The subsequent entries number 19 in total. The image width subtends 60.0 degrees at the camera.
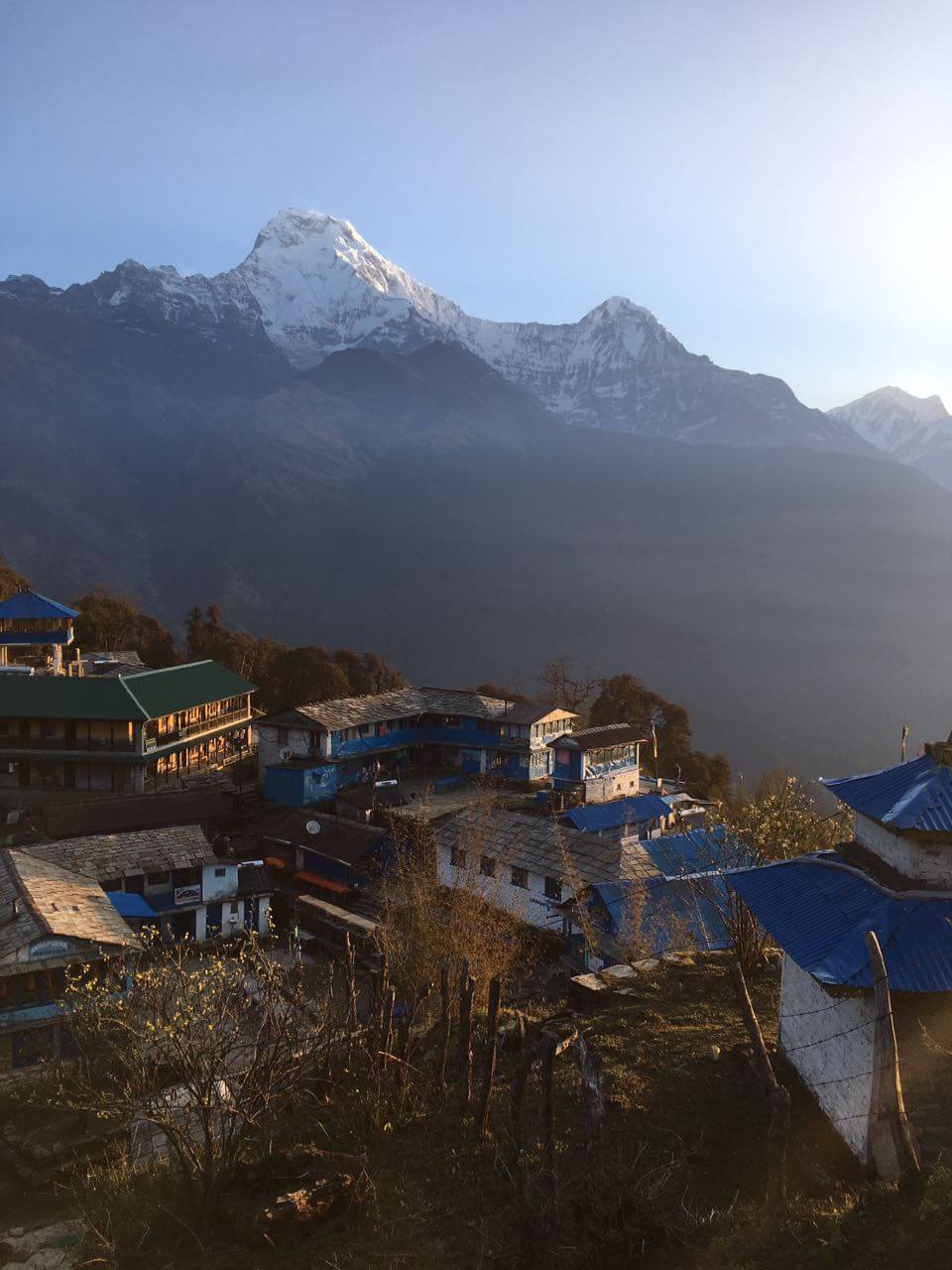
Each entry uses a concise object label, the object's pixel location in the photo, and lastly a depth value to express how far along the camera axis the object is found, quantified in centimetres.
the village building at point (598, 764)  4831
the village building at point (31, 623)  4825
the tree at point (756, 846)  1891
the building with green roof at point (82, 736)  4116
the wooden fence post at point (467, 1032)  1285
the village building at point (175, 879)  2983
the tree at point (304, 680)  6275
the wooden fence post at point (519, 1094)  1112
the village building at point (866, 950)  1080
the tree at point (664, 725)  5819
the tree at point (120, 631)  6944
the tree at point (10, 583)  6798
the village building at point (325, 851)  3584
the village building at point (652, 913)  2431
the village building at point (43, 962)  2150
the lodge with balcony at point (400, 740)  4669
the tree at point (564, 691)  6838
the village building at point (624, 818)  3806
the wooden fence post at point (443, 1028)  1377
